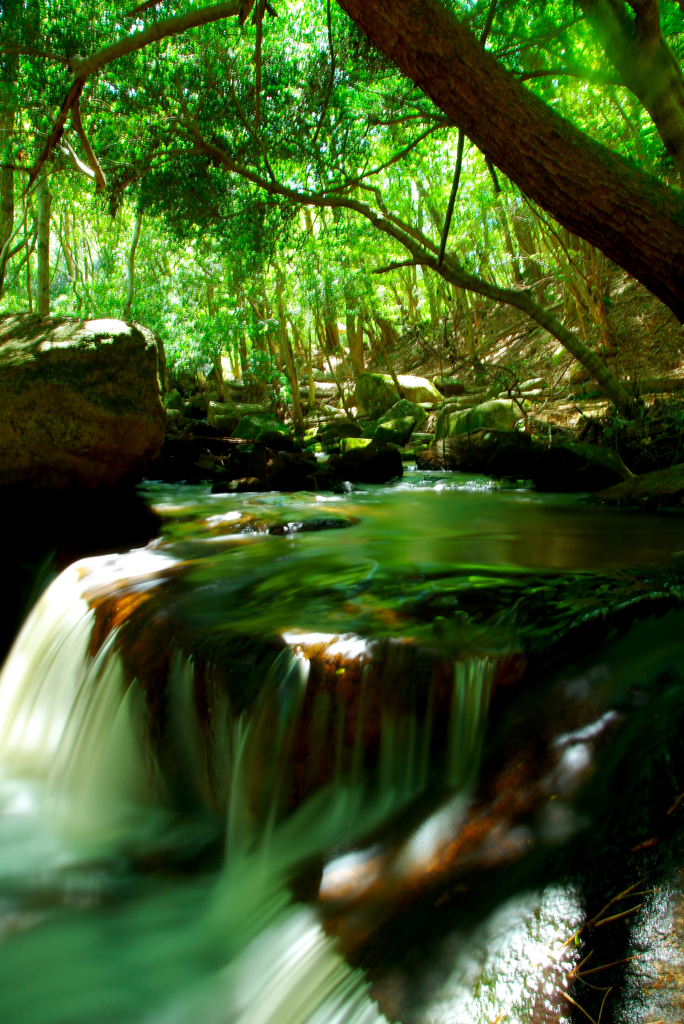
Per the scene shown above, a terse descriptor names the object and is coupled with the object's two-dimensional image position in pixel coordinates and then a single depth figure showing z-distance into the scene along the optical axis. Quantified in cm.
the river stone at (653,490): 709
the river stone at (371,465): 1134
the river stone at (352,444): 1194
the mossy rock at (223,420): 1805
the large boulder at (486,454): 1106
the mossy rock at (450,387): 1969
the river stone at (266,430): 1325
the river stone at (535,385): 1591
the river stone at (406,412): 1719
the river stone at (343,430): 1534
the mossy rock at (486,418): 1249
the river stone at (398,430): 1517
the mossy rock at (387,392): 1928
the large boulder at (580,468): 905
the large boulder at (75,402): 610
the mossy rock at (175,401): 2086
